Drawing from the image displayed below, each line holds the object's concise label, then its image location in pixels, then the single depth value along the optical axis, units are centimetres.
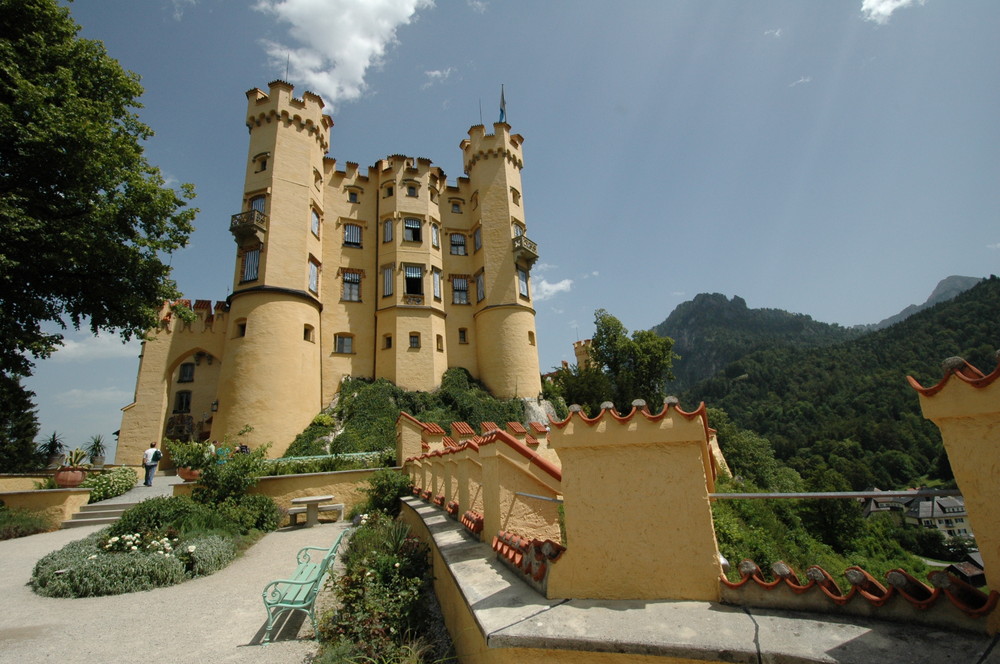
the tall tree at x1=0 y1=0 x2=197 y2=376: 1172
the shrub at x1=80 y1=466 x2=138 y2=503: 1520
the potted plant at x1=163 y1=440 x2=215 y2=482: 1293
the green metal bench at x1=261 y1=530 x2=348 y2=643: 544
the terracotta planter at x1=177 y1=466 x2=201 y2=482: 1454
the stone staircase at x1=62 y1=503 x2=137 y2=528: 1370
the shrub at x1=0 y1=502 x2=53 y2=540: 1245
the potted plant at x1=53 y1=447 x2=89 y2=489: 1402
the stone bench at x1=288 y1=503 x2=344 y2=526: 1362
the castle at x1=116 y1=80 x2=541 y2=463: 2380
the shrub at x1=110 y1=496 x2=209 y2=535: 961
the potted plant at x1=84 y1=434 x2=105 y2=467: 2556
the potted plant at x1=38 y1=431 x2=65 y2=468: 2889
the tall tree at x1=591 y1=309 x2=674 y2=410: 2966
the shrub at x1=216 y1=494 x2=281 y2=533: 1188
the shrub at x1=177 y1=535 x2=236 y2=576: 853
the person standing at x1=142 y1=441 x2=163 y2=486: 1841
